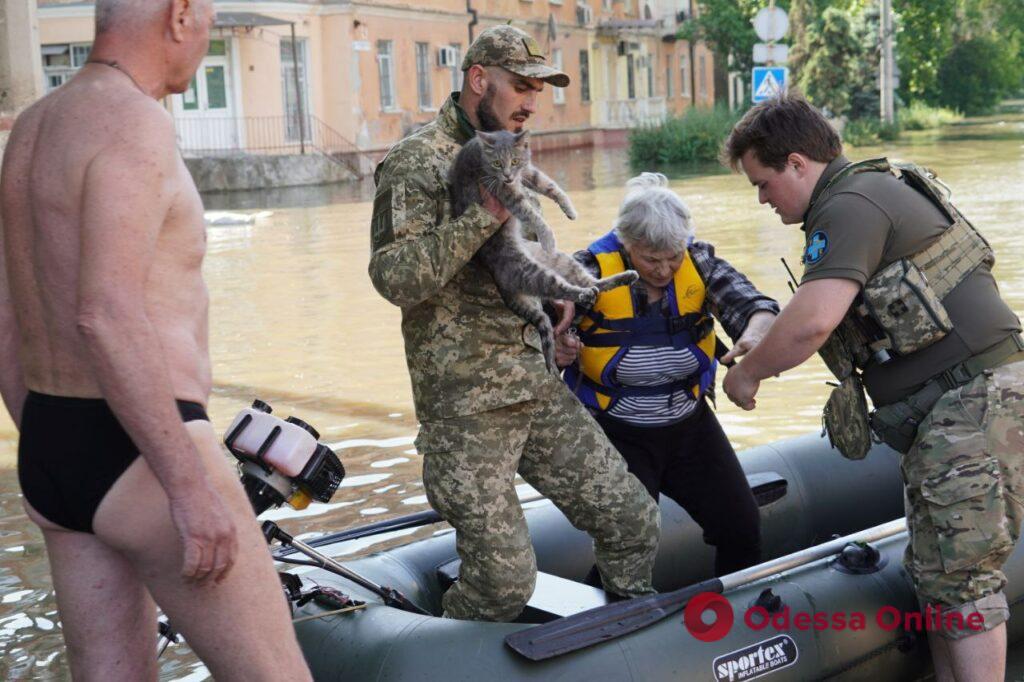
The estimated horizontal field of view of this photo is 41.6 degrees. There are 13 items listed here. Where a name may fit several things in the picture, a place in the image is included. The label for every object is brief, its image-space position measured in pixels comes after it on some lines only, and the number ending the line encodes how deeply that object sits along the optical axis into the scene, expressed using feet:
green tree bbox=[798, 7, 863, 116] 121.49
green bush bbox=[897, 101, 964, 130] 143.74
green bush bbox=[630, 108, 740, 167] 99.96
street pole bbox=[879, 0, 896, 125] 122.52
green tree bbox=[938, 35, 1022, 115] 191.21
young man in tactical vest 11.66
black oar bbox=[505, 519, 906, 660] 11.37
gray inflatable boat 11.43
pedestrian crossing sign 53.78
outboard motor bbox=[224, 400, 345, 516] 10.12
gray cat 11.37
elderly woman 13.75
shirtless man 7.68
